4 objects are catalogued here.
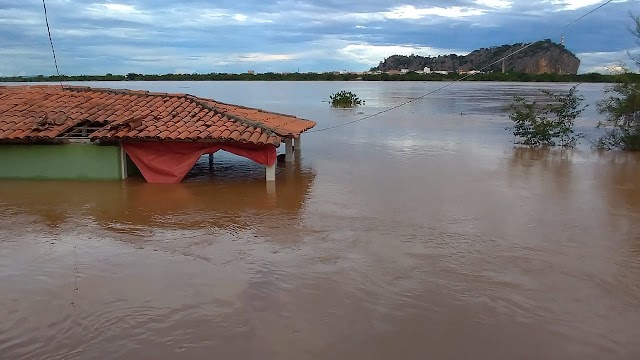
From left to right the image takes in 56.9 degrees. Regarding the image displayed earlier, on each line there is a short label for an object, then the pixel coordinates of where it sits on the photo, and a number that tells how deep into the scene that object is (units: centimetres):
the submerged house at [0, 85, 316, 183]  1152
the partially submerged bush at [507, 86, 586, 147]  1959
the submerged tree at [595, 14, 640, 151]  1845
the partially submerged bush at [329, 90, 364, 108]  4119
